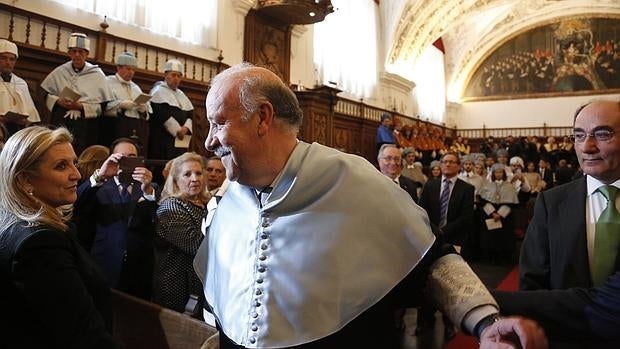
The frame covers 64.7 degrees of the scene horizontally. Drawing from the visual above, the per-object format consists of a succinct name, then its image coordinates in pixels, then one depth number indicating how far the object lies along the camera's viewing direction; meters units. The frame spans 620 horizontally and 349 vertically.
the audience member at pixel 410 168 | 9.45
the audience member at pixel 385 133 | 11.79
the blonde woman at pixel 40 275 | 1.62
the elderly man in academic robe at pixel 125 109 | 5.69
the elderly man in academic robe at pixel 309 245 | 1.27
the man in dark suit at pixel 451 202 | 5.19
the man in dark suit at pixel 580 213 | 1.78
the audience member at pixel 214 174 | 4.02
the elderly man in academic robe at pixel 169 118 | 6.42
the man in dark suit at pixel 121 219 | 3.19
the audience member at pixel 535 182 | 10.28
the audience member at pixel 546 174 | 11.46
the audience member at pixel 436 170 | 8.88
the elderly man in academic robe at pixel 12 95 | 4.66
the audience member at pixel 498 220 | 8.10
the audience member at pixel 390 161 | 5.06
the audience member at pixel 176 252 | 3.04
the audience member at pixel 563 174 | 11.12
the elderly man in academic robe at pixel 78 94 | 5.31
